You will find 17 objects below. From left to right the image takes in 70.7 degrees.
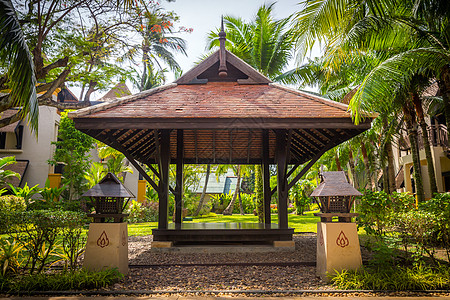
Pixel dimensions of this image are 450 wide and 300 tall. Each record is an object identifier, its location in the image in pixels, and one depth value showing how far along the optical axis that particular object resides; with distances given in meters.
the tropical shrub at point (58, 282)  4.81
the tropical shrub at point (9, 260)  5.21
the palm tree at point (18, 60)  4.68
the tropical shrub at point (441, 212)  5.69
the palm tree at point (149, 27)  10.01
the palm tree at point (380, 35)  6.60
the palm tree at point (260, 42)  15.63
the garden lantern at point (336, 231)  5.36
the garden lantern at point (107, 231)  5.50
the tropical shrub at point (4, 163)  13.08
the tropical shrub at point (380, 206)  7.33
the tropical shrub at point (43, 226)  5.37
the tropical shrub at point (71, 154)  17.25
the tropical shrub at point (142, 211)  18.15
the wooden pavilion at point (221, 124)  6.67
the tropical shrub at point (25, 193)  14.26
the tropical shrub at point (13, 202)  11.45
